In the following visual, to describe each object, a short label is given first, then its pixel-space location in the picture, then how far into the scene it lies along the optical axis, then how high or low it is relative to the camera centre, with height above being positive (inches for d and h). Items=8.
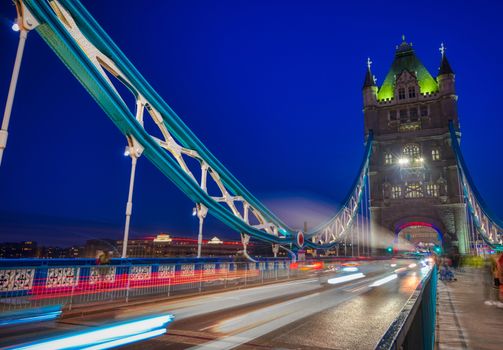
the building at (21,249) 3784.5 -107.7
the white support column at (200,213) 639.8 +60.3
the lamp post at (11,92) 322.3 +139.5
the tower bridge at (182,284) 255.6 -58.1
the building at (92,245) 4167.8 -52.7
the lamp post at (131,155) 480.6 +135.1
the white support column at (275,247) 977.5 -7.1
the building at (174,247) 5191.9 -66.7
